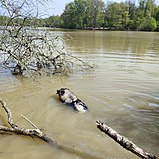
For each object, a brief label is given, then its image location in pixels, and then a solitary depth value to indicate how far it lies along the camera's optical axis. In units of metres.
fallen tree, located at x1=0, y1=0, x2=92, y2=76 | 5.66
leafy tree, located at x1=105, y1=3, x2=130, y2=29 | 46.50
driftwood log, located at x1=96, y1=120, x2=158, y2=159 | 2.09
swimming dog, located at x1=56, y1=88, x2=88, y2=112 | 4.21
